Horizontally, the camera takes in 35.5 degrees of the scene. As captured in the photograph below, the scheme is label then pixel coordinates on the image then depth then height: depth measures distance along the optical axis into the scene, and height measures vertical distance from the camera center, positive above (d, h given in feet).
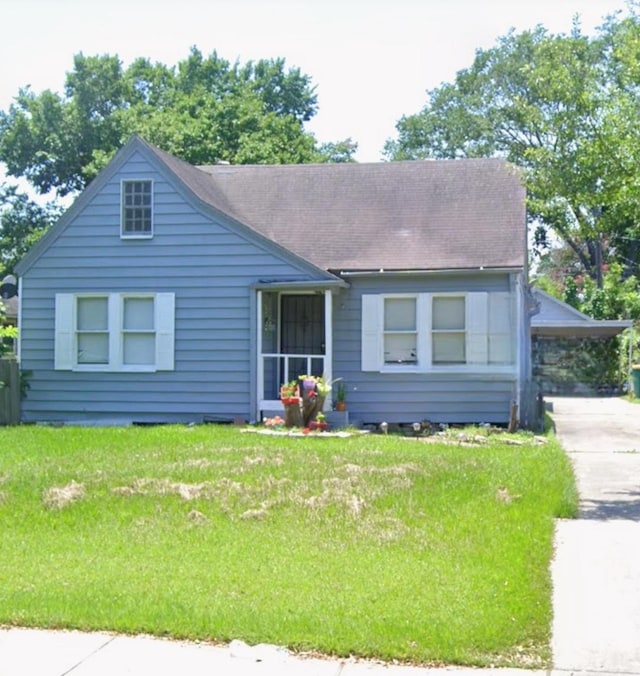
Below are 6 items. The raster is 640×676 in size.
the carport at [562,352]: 115.14 +1.42
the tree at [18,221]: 129.90 +18.22
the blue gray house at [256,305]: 57.62 +3.40
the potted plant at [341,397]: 56.90 -2.04
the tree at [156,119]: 113.29 +29.71
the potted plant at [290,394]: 54.08 -1.78
